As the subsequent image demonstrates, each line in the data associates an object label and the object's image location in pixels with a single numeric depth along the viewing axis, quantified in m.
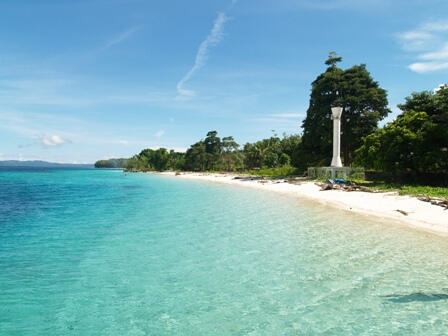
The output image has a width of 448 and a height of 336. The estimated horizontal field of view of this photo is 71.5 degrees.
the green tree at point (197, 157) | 102.81
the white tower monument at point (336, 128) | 36.03
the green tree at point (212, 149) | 102.12
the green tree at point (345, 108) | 40.06
